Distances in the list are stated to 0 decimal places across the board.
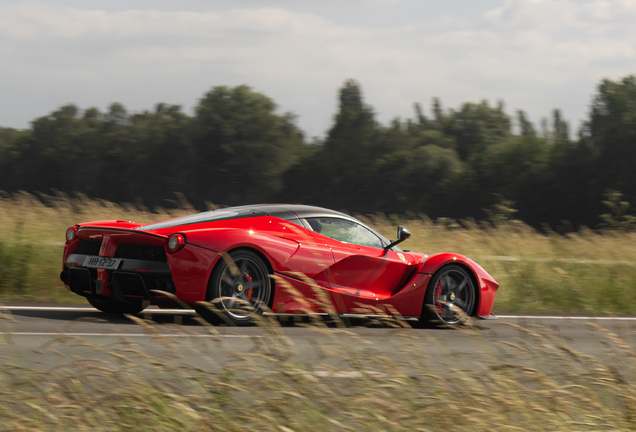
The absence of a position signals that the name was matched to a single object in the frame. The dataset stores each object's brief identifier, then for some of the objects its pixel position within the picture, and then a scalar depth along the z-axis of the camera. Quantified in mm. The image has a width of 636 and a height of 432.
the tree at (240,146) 131750
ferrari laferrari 13609
